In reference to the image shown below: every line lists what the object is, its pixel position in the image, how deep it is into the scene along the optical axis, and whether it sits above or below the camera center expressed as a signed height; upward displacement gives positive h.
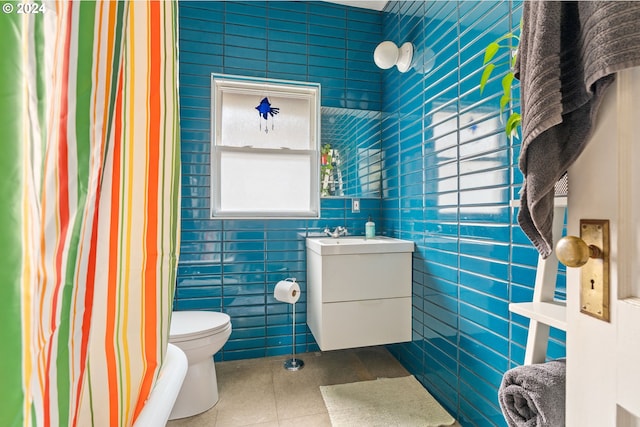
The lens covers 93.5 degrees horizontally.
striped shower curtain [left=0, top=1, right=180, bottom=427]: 0.43 +0.01
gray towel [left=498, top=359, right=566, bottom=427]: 0.62 -0.40
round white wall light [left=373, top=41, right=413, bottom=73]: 2.00 +1.05
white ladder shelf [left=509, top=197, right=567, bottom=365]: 0.75 -0.25
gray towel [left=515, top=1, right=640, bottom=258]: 0.44 +0.20
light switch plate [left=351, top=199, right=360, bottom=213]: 2.37 +0.04
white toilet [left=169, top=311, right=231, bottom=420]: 1.51 -0.75
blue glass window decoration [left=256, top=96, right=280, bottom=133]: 2.30 +0.77
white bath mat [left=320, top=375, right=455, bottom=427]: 1.50 -1.05
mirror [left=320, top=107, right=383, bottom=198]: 2.42 +0.48
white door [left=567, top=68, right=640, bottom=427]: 0.41 -0.06
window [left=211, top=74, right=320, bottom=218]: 2.22 +0.48
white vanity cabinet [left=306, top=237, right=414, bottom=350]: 1.76 -0.50
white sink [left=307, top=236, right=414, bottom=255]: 1.76 -0.22
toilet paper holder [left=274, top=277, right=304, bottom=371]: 1.99 -0.58
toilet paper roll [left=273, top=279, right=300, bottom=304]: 1.98 -0.54
